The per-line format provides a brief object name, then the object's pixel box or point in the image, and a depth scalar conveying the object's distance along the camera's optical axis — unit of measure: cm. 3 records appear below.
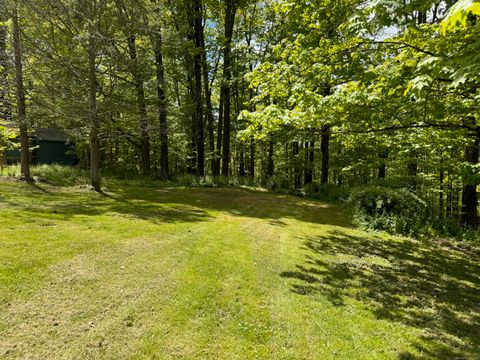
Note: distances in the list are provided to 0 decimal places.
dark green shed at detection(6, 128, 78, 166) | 2400
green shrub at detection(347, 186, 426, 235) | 912
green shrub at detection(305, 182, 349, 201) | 1414
